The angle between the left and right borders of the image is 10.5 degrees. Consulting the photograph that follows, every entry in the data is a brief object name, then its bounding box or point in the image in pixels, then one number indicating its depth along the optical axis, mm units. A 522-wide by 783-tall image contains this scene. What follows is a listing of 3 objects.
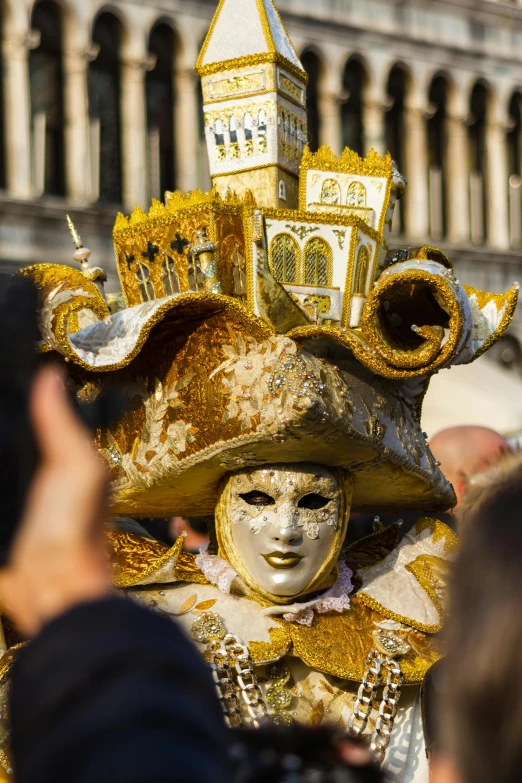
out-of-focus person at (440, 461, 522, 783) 1777
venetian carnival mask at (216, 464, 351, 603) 3565
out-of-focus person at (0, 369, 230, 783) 1656
